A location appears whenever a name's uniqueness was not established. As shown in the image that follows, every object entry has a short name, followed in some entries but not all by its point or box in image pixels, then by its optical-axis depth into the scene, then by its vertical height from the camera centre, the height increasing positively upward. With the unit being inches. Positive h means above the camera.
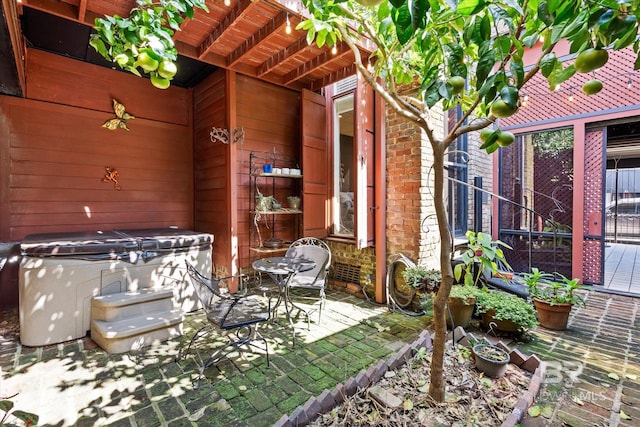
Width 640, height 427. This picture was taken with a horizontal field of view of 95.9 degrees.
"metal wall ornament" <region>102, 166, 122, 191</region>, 158.9 +17.0
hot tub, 101.1 -26.2
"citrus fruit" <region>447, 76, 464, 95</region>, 48.9 +20.8
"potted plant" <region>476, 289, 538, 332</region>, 104.8 -40.1
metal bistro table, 112.7 -24.9
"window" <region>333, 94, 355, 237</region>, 179.6 +30.8
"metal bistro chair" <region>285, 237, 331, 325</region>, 130.3 -32.3
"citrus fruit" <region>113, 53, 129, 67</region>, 56.2 +29.0
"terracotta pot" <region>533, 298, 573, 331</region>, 115.0 -44.5
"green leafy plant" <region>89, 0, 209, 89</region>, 57.3 +35.3
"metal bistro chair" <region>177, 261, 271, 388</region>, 87.6 -35.2
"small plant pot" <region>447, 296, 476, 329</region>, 116.2 -42.2
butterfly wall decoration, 159.0 +49.2
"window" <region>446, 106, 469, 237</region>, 181.6 +13.2
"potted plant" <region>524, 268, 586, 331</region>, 115.0 -39.3
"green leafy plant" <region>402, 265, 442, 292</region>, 118.3 -30.4
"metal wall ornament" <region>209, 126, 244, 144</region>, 151.9 +37.9
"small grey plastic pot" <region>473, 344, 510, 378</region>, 76.9 -42.1
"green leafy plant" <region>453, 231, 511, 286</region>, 112.6 -19.5
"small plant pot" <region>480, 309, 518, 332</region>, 108.0 -44.9
